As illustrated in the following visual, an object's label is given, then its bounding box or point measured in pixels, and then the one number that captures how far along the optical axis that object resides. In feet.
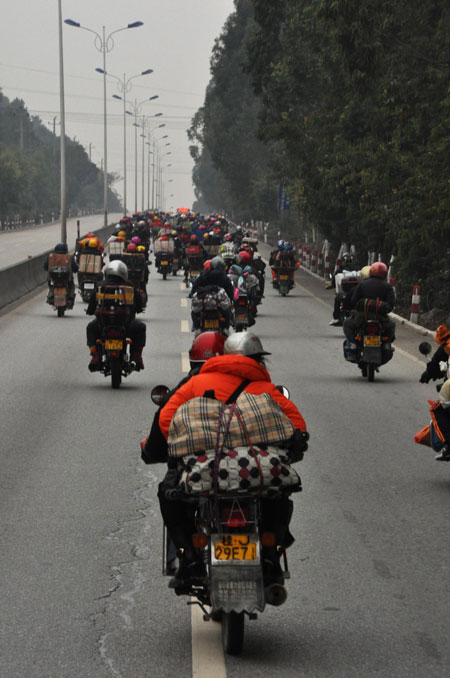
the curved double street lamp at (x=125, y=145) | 337.23
